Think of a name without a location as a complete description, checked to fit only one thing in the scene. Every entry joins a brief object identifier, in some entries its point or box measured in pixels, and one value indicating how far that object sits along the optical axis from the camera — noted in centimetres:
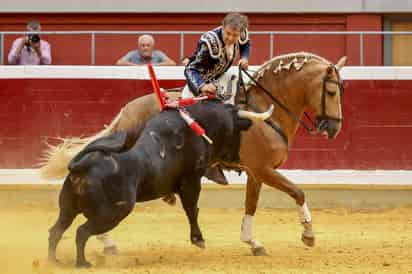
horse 1758
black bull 1417
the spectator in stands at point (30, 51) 2520
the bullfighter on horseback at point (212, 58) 1701
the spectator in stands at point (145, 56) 2474
